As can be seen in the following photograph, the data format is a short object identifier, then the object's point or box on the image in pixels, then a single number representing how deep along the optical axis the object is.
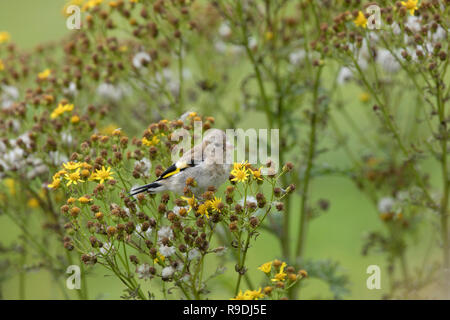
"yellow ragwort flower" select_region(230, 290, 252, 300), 2.11
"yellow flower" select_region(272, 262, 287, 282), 2.13
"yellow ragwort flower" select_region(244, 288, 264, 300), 2.09
